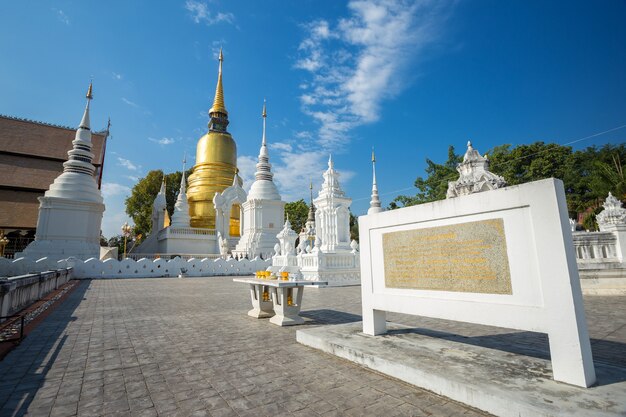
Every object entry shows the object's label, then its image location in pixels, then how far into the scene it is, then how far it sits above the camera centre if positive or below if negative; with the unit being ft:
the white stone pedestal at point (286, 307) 20.11 -2.68
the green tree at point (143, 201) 141.59 +29.41
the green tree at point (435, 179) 122.72 +31.96
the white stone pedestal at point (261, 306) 22.53 -2.84
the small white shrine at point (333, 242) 47.37 +3.80
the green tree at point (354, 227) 161.70 +19.14
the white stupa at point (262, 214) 86.43 +14.25
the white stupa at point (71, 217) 60.85 +10.31
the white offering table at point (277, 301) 19.94 -2.40
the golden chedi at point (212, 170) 108.68 +35.36
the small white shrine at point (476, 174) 22.00 +6.38
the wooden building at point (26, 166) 95.50 +36.08
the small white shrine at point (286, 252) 54.54 +2.22
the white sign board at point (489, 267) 8.76 -0.23
